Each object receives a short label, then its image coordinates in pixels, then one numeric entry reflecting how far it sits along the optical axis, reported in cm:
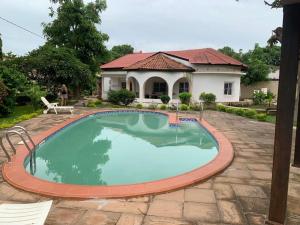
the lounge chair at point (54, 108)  1764
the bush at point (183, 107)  2181
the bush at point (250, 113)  1775
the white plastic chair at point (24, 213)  322
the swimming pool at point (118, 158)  570
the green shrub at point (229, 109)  2059
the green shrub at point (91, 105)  2328
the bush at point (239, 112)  1905
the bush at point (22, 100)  2209
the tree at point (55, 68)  2102
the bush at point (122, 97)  2422
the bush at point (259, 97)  2678
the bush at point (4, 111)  1553
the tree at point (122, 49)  5836
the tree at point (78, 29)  2575
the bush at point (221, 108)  2195
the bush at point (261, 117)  1656
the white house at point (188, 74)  2508
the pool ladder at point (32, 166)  732
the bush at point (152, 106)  2289
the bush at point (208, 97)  2392
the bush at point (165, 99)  2417
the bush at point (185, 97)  2378
